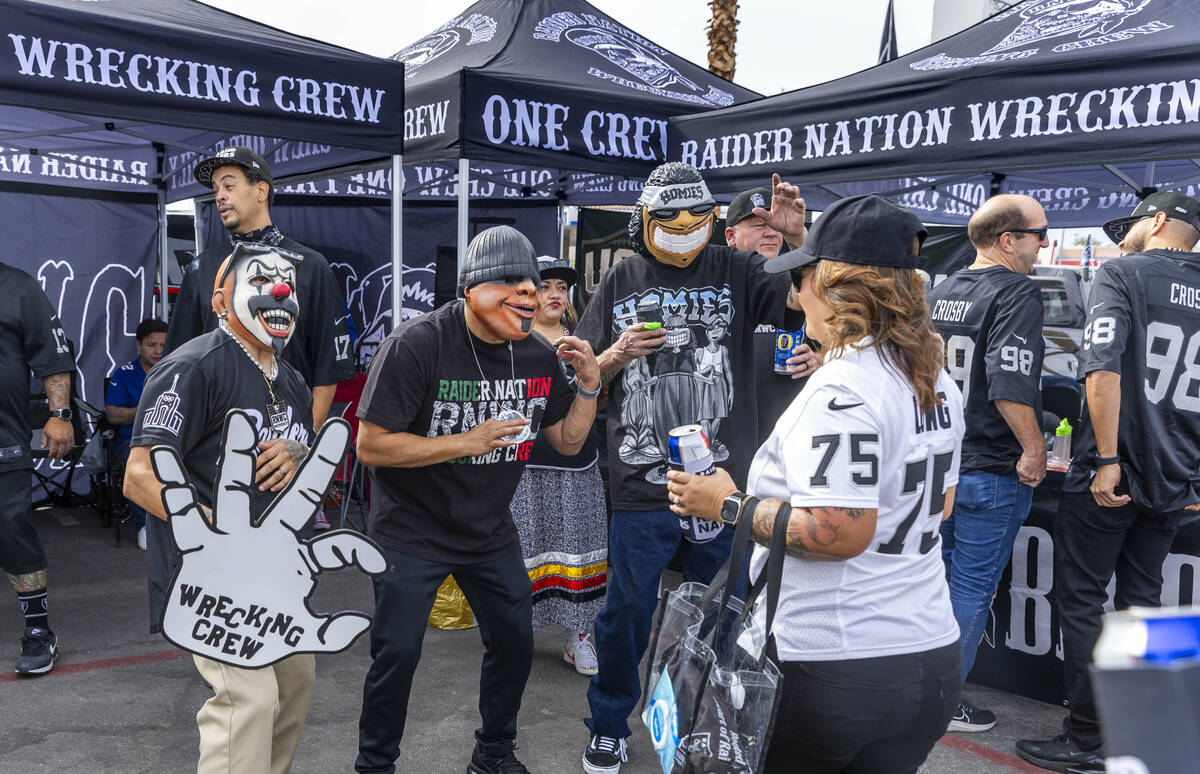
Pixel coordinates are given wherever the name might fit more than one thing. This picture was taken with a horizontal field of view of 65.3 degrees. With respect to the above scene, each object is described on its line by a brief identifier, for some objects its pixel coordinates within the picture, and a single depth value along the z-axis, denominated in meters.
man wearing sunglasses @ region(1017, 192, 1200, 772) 3.39
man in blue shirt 6.58
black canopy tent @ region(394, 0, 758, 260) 5.04
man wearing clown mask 2.28
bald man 3.49
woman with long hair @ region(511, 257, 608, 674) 4.16
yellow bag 4.71
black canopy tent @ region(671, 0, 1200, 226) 3.66
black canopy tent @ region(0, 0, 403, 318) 3.75
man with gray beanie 2.72
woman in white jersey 1.65
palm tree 14.23
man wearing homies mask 3.18
